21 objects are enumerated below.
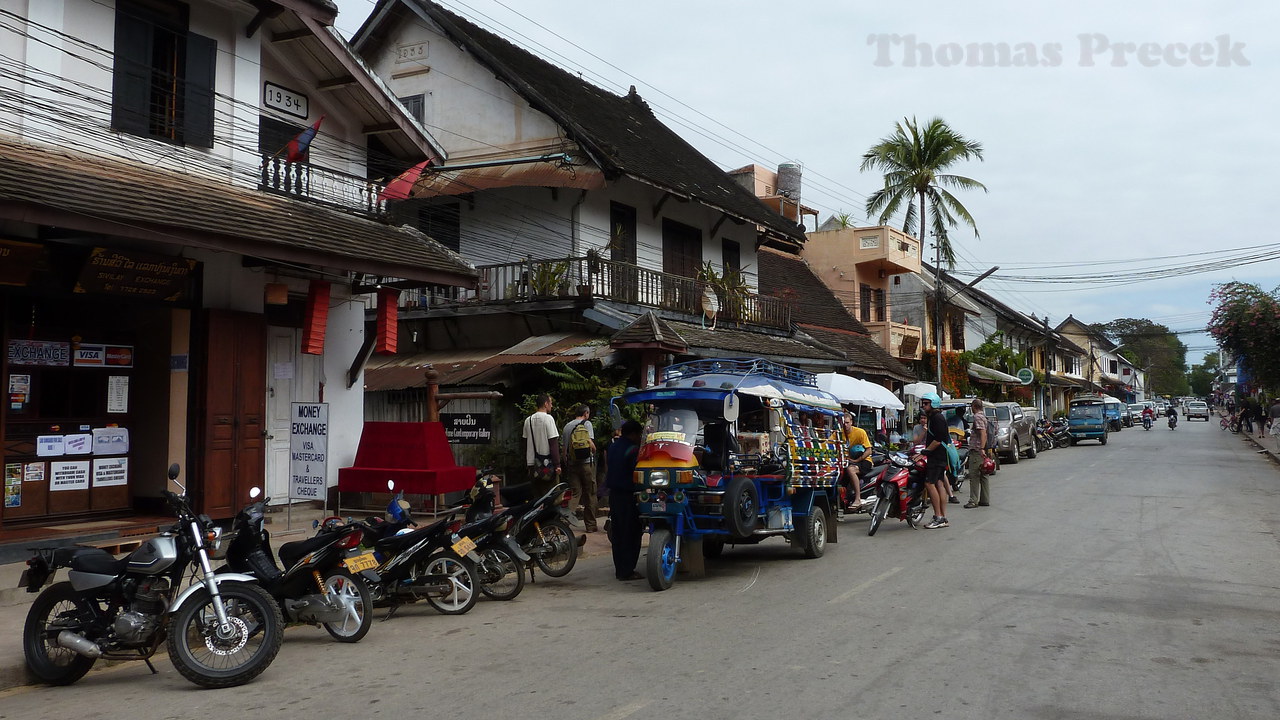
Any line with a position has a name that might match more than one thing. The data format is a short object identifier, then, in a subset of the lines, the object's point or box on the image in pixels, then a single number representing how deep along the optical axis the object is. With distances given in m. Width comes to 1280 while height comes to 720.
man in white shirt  13.74
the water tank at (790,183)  37.00
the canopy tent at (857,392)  19.48
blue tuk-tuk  10.03
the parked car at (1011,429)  29.48
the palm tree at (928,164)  35.50
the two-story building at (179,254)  10.13
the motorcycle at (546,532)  10.02
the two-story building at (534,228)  19.55
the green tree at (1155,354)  112.06
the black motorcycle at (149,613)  6.38
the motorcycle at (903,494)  14.24
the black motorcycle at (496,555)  9.34
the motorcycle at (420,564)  8.47
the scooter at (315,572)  7.25
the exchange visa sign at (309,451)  11.53
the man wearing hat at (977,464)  17.16
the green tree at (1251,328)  28.00
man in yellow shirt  15.66
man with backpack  13.89
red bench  13.50
